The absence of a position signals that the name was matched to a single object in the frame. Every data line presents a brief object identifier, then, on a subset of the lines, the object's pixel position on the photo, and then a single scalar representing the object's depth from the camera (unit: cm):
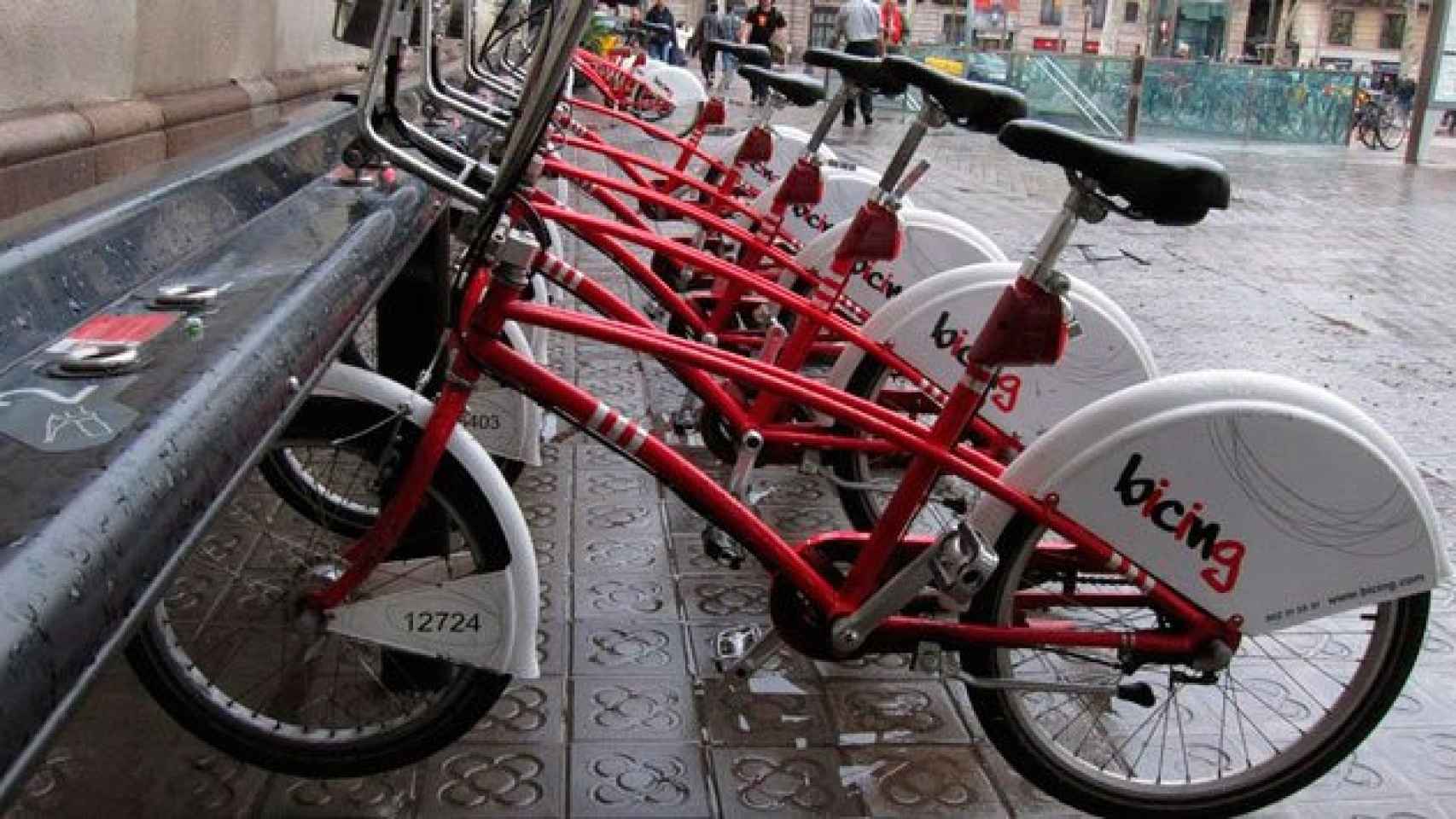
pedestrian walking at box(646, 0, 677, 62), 2669
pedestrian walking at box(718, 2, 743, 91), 2969
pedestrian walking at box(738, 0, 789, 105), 2406
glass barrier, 2262
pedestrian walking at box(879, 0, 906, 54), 2391
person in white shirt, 1983
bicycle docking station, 112
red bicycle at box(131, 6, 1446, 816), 296
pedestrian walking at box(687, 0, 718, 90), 2739
